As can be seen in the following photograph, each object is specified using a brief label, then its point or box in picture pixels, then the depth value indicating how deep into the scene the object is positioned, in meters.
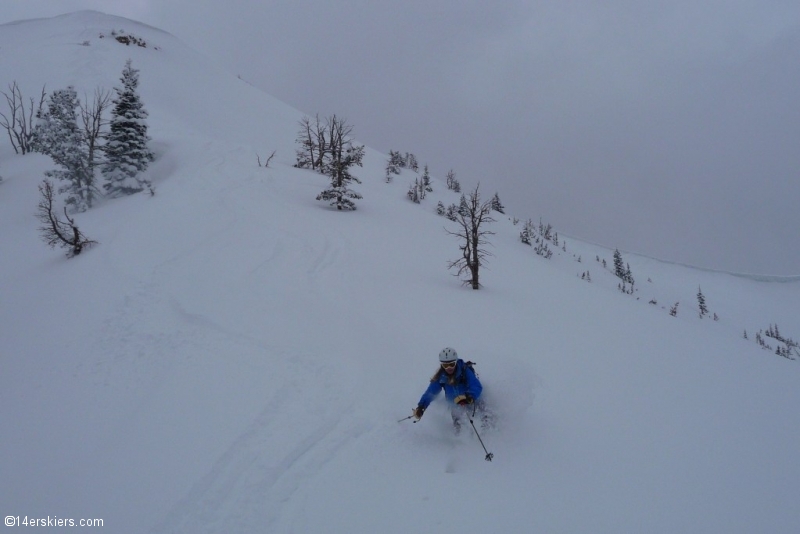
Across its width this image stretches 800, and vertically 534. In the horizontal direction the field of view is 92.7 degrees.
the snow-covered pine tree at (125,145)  23.09
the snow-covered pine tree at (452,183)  58.16
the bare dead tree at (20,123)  33.41
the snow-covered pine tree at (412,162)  61.62
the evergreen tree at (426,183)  47.20
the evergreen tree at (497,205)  48.17
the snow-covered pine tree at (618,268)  36.28
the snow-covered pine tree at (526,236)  34.69
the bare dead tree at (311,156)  38.12
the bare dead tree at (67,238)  15.05
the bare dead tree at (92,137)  22.78
